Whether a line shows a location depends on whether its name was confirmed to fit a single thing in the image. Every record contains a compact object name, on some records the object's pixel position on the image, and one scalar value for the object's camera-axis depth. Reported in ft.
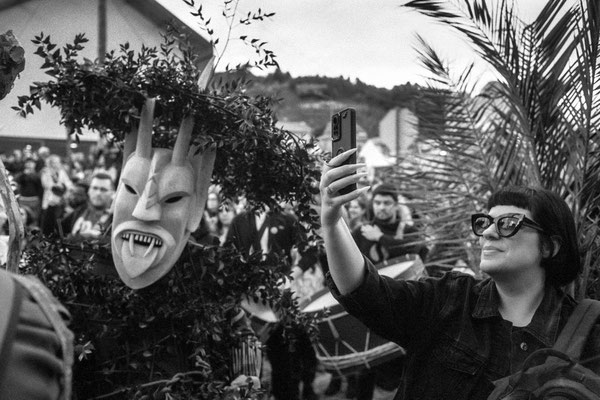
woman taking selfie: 7.64
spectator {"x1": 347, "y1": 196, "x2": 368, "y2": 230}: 28.02
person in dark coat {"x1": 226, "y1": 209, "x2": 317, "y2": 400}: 14.34
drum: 17.51
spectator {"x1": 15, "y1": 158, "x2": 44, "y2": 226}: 38.87
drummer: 17.57
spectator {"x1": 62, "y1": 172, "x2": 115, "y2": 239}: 24.61
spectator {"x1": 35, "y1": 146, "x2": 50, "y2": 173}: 44.83
